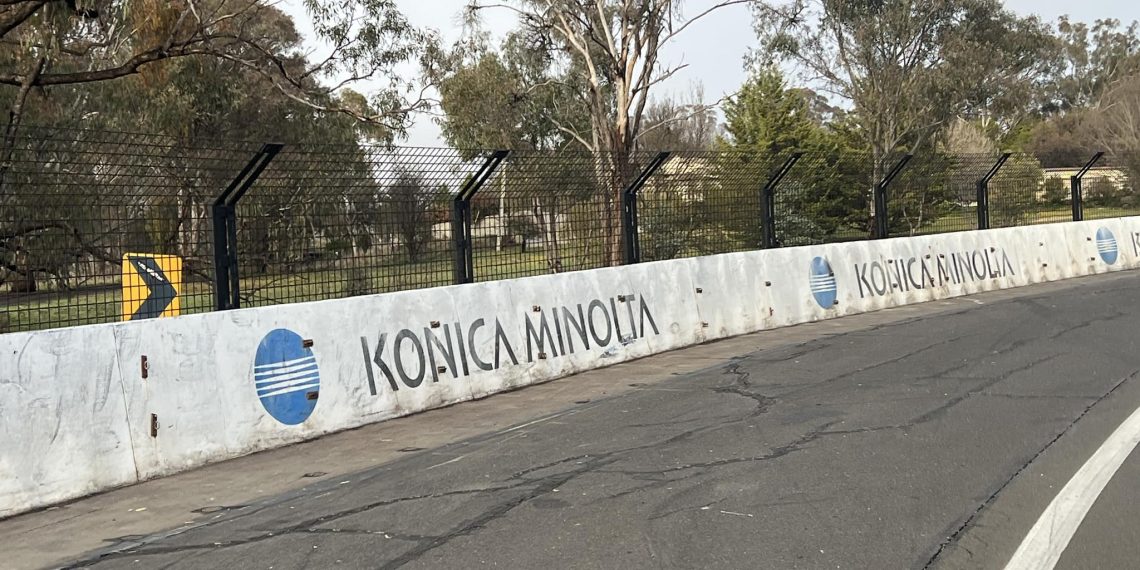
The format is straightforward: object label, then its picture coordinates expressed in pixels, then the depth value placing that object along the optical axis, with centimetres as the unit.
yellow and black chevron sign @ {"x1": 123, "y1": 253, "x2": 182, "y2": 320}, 827
